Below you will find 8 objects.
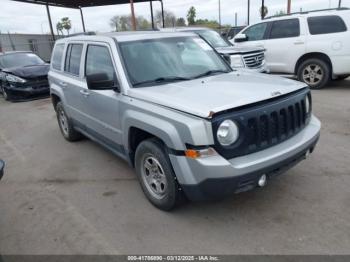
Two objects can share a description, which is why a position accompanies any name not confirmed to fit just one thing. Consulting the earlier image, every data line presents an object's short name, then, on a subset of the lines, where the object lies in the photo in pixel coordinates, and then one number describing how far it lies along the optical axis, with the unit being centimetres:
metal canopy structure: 2339
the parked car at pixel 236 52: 826
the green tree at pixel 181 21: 6961
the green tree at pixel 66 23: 8069
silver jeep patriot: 270
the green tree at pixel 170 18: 5653
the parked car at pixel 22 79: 1036
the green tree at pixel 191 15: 6831
